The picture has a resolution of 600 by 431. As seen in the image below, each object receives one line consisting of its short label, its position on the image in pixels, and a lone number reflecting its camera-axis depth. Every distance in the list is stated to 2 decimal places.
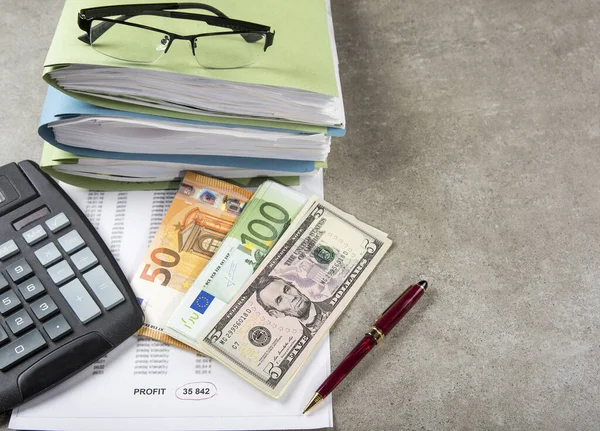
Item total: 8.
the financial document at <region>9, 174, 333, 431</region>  0.55
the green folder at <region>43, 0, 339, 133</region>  0.53
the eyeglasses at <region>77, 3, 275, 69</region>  0.54
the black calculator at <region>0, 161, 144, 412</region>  0.54
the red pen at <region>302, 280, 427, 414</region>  0.55
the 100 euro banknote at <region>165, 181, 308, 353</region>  0.58
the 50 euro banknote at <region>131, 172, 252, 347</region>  0.60
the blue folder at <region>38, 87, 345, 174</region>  0.56
